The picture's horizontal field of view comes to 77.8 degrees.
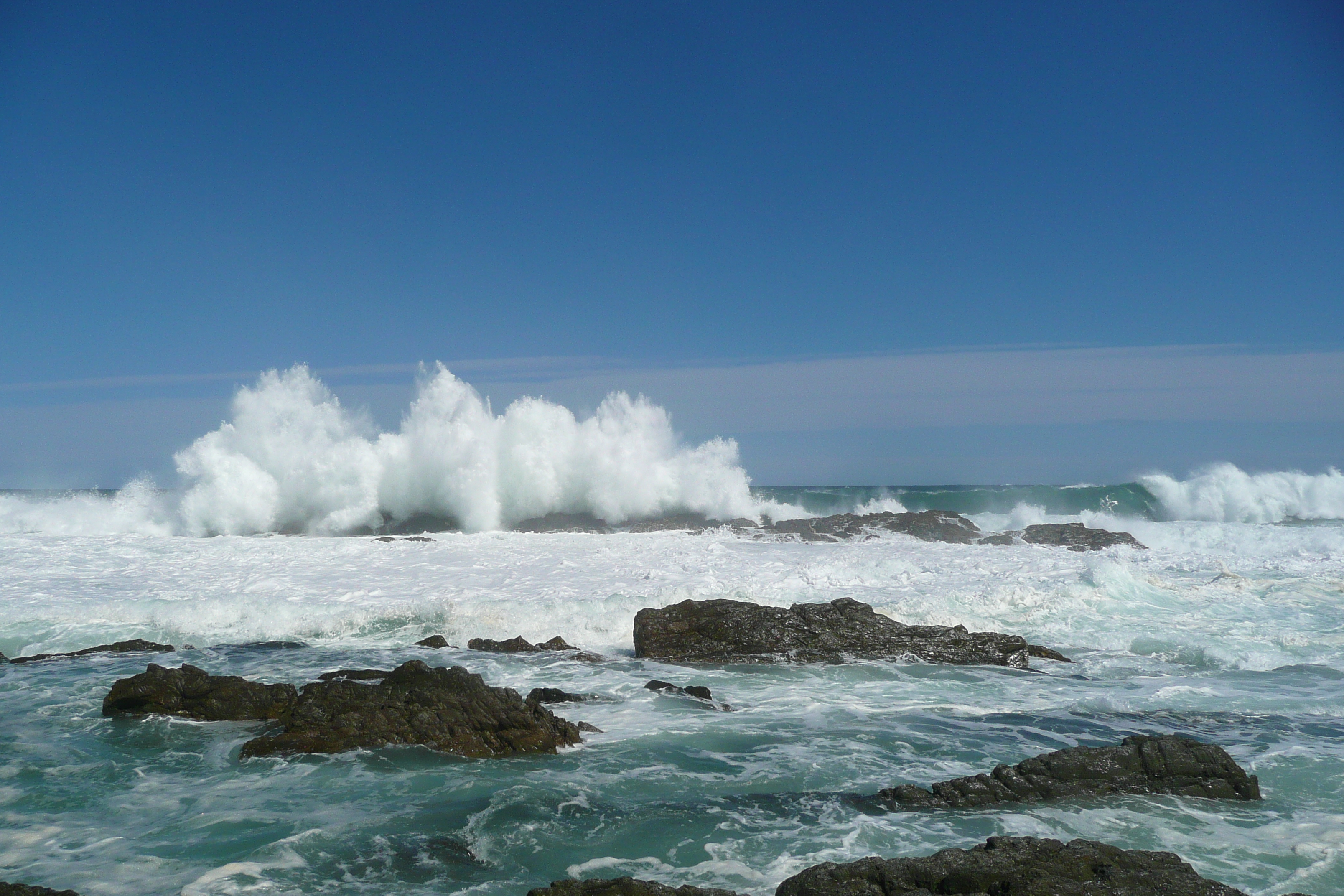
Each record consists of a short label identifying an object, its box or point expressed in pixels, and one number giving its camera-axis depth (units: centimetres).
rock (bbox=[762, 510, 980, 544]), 2492
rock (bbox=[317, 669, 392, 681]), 859
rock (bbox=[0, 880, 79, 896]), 383
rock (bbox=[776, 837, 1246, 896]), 381
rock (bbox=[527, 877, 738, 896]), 383
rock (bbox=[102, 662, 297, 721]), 773
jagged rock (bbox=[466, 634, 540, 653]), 1092
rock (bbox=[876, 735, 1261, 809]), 555
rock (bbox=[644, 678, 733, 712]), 844
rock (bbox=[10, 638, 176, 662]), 1055
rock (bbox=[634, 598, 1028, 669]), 1052
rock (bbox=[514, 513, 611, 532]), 2809
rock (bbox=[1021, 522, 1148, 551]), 2297
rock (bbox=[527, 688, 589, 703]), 833
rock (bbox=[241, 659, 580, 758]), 685
